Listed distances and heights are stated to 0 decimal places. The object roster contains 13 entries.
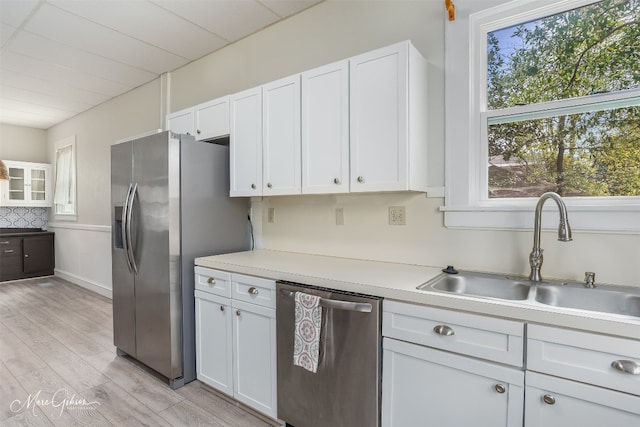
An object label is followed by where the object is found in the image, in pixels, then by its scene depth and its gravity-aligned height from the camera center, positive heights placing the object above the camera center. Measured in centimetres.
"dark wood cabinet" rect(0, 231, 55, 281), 560 -80
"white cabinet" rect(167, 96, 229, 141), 274 +74
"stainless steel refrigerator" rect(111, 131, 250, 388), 234 -19
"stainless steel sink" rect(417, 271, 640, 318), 143 -39
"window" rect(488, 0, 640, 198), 160 +51
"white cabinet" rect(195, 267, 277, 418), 192 -79
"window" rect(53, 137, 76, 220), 557 +45
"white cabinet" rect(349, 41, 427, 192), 177 +46
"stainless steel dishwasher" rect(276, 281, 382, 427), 153 -75
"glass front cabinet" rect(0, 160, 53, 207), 583 +38
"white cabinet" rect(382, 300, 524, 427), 125 -64
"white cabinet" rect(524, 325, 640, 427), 106 -56
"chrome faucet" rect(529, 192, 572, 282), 152 -16
